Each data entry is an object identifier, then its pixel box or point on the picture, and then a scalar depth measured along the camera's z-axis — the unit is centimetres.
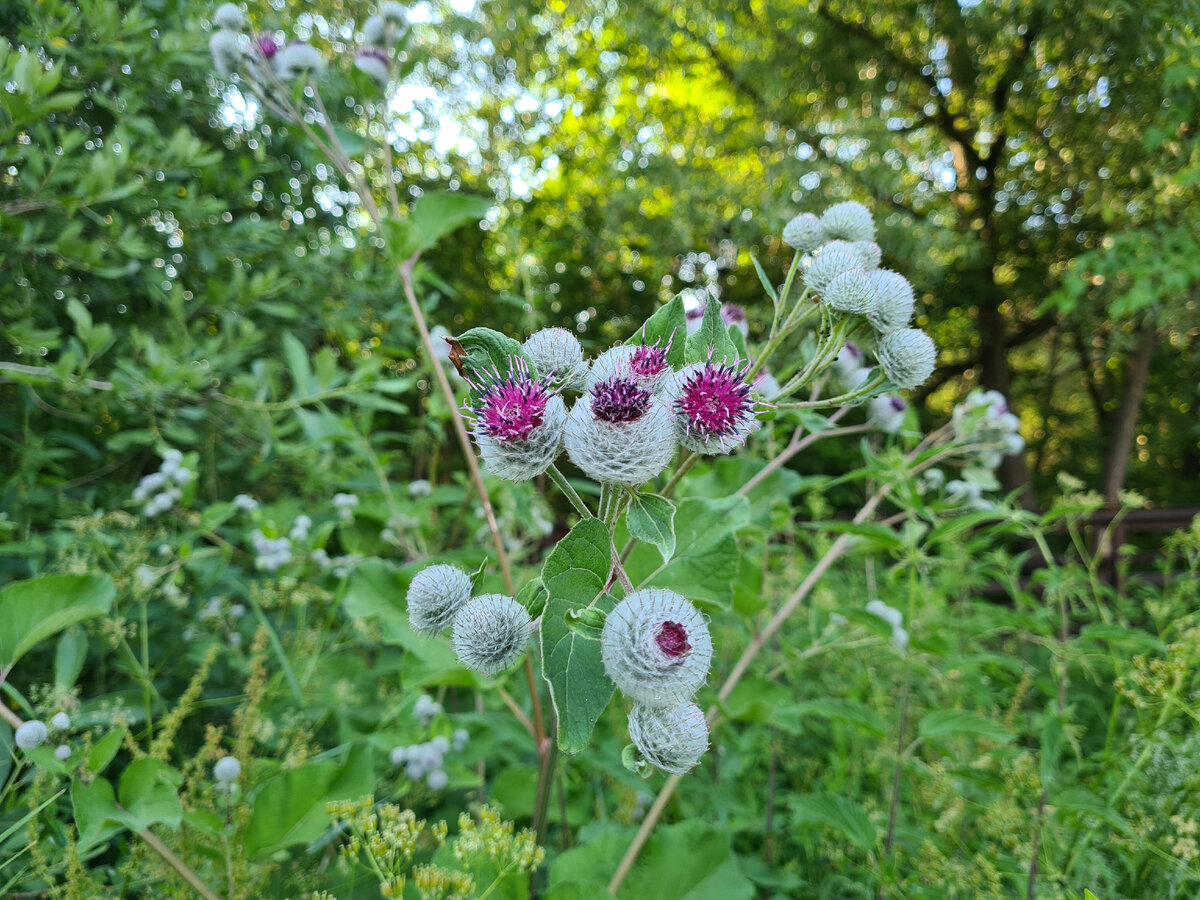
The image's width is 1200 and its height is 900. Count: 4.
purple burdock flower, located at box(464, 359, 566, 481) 20
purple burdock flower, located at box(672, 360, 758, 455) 20
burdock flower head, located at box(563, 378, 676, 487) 19
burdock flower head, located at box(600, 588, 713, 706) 18
